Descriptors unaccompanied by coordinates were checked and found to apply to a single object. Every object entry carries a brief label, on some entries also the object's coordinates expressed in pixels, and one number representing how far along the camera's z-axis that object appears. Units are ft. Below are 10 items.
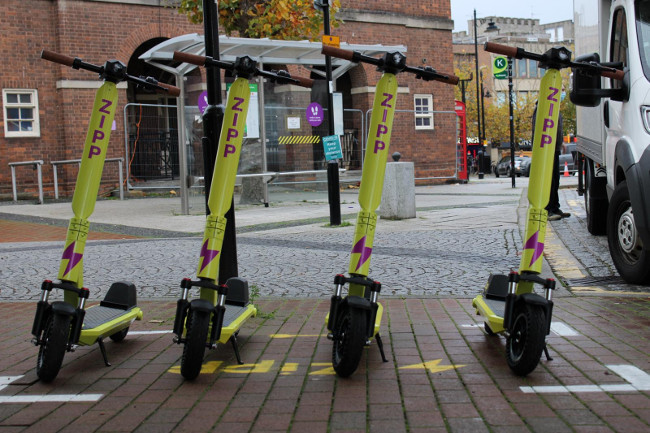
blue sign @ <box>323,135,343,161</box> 40.45
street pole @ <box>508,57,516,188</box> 79.56
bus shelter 46.50
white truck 20.61
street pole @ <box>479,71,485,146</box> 154.84
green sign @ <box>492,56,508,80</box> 93.04
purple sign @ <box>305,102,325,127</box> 59.31
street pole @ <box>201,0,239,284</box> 19.35
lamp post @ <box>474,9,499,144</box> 148.56
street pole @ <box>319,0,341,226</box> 39.70
